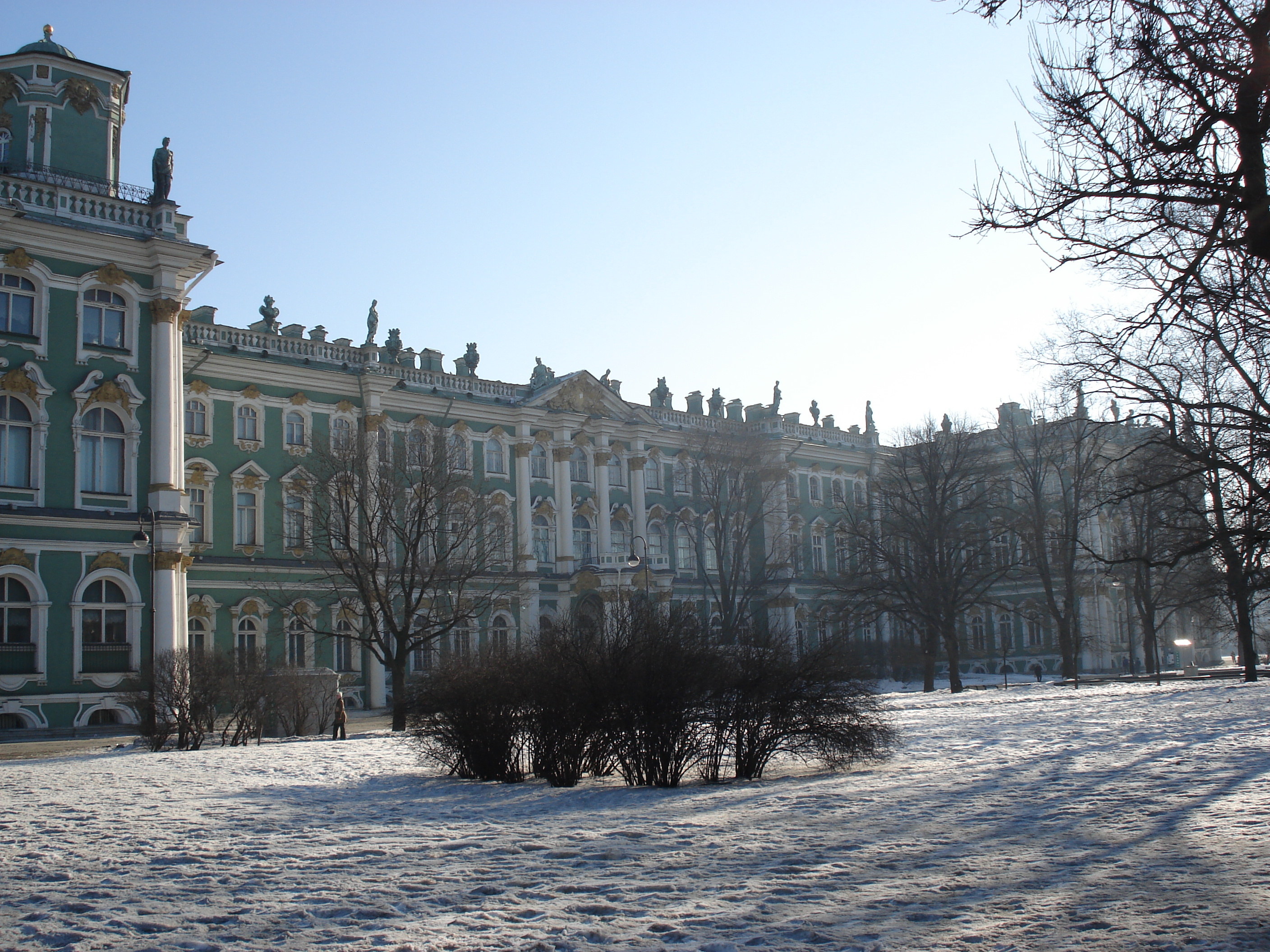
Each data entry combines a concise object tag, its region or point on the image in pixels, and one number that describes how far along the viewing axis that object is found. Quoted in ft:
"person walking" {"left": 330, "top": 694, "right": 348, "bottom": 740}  83.66
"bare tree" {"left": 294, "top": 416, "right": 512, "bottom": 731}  101.71
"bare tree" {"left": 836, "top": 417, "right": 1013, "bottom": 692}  139.64
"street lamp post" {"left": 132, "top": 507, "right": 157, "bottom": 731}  104.06
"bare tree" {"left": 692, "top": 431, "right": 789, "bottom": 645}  174.40
